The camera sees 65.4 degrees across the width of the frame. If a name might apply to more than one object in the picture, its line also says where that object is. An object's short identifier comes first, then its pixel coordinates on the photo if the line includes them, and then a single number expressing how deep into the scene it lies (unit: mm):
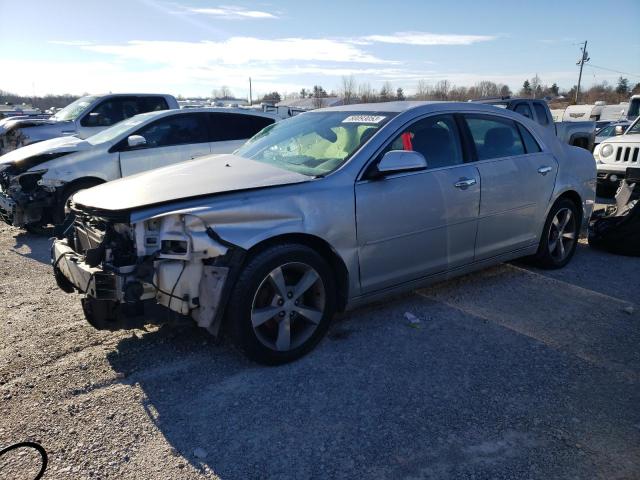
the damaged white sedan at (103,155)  6738
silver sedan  3105
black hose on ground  2477
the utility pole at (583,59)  56812
